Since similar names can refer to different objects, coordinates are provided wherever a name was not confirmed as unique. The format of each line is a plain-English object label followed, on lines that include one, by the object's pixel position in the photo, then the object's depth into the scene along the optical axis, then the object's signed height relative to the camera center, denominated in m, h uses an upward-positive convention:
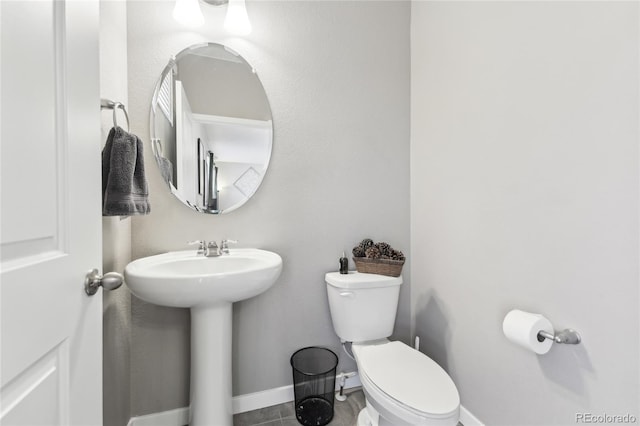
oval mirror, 1.48 +0.40
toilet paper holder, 1.05 -0.44
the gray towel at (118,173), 1.00 +0.11
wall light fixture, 1.44 +0.91
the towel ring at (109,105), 0.97 +0.33
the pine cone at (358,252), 1.71 -0.24
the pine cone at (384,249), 1.66 -0.22
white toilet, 1.09 -0.68
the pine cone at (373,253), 1.65 -0.24
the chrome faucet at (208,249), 1.44 -0.19
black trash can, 1.56 -0.96
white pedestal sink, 1.11 -0.32
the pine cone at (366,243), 1.74 -0.20
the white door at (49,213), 0.47 -0.01
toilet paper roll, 1.08 -0.43
